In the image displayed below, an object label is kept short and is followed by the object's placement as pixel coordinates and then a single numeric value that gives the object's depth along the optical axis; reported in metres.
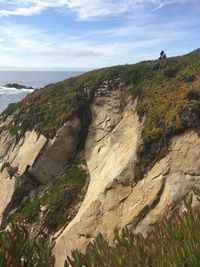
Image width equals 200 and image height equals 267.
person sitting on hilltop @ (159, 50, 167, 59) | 13.05
